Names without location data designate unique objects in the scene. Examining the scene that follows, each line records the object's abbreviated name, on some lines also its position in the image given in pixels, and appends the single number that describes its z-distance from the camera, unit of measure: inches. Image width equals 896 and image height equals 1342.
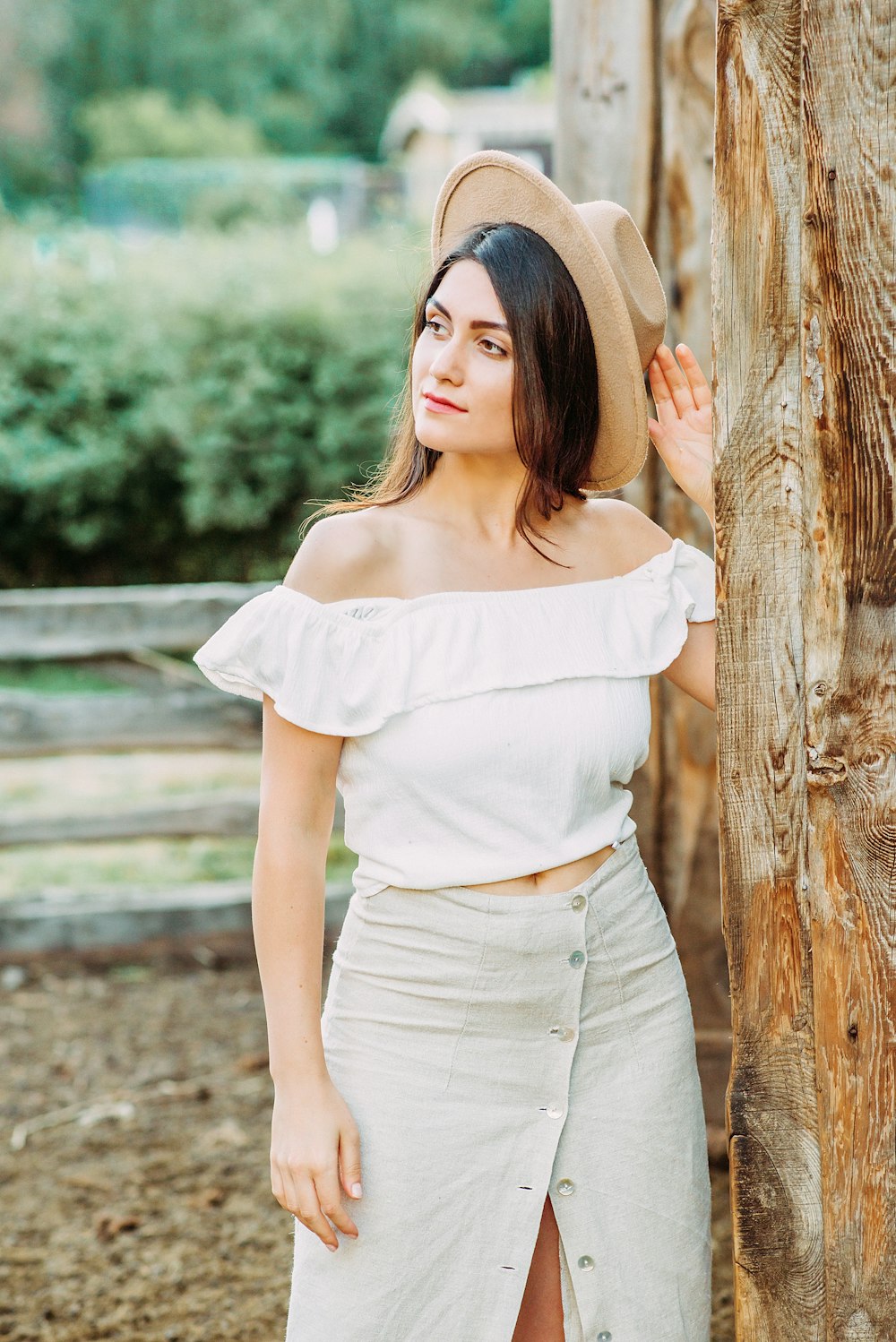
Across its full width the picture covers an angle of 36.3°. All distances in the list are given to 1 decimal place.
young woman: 67.1
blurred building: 1019.3
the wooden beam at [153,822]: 197.5
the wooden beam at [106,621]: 188.2
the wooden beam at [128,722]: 193.3
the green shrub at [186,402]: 356.2
